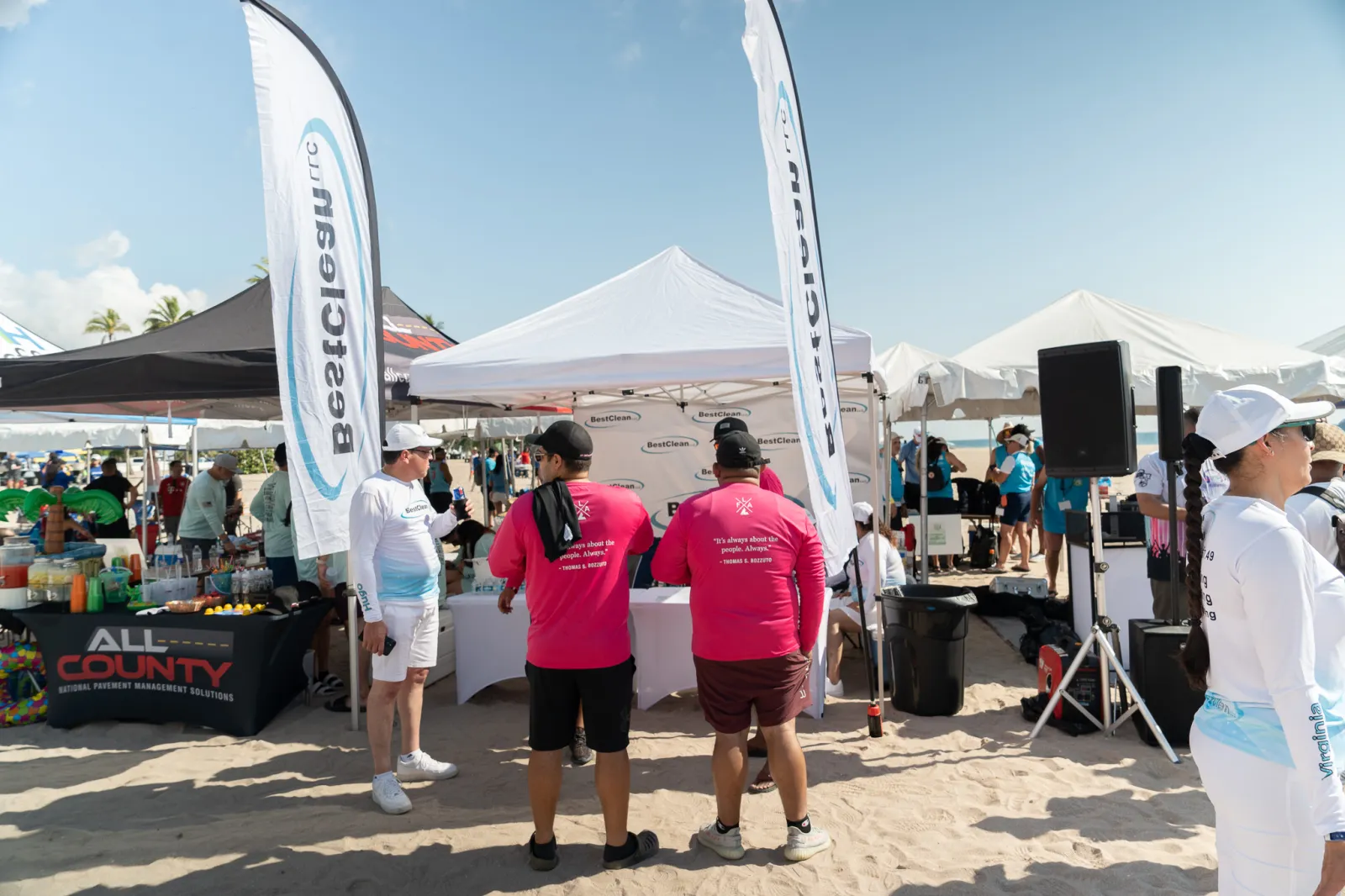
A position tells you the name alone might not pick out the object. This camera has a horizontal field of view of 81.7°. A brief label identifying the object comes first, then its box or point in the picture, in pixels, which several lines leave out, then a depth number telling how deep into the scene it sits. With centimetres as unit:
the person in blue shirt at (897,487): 1034
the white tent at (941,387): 712
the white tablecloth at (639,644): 466
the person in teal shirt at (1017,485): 931
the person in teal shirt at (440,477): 1150
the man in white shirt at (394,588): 340
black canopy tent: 515
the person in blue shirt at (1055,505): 700
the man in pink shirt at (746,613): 282
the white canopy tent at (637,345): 468
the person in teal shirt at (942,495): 976
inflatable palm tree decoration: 497
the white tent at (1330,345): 816
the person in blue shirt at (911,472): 1041
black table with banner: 448
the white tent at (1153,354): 664
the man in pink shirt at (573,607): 276
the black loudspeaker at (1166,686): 404
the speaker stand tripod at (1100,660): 405
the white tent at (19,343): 784
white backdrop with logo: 781
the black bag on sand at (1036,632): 538
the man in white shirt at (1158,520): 460
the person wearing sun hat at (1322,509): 262
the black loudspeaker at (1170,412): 387
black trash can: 447
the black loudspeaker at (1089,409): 404
